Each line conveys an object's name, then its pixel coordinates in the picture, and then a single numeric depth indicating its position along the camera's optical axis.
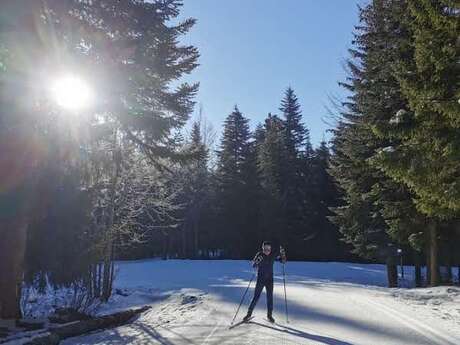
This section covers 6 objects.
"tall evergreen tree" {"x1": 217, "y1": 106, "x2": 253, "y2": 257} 52.88
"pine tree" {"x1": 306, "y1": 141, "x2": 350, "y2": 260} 51.50
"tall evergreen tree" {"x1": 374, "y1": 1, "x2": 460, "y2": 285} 11.93
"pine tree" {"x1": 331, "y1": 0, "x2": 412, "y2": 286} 21.64
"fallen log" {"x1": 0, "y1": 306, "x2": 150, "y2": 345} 9.71
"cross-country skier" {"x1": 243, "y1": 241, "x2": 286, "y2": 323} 11.48
